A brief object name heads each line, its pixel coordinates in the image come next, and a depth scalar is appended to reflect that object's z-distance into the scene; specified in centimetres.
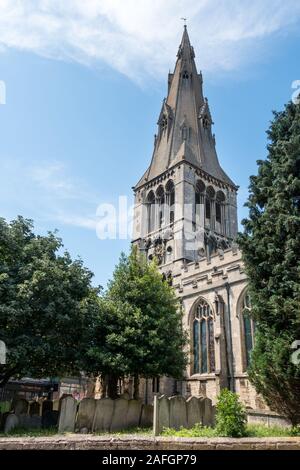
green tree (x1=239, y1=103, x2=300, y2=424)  1089
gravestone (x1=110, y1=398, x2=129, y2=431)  1425
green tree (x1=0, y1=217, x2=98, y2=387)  1432
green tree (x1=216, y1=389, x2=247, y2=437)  1060
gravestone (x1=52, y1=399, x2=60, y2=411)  1697
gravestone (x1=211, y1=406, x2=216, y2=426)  1538
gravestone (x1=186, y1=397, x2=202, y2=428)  1439
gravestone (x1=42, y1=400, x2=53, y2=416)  1571
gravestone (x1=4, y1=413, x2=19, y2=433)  1365
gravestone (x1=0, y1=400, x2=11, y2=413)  1756
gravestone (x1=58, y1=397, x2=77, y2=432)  1343
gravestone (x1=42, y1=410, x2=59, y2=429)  1508
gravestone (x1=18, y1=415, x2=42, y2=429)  1467
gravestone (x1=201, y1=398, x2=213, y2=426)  1517
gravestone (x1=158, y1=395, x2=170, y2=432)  1306
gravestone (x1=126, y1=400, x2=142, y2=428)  1478
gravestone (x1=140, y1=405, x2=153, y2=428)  1532
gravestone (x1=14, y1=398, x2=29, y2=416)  1520
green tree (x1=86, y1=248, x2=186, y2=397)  1706
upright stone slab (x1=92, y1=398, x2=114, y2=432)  1382
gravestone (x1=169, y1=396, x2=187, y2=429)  1364
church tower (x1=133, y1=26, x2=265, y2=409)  2425
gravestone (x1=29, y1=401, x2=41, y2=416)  1555
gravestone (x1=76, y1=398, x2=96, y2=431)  1355
